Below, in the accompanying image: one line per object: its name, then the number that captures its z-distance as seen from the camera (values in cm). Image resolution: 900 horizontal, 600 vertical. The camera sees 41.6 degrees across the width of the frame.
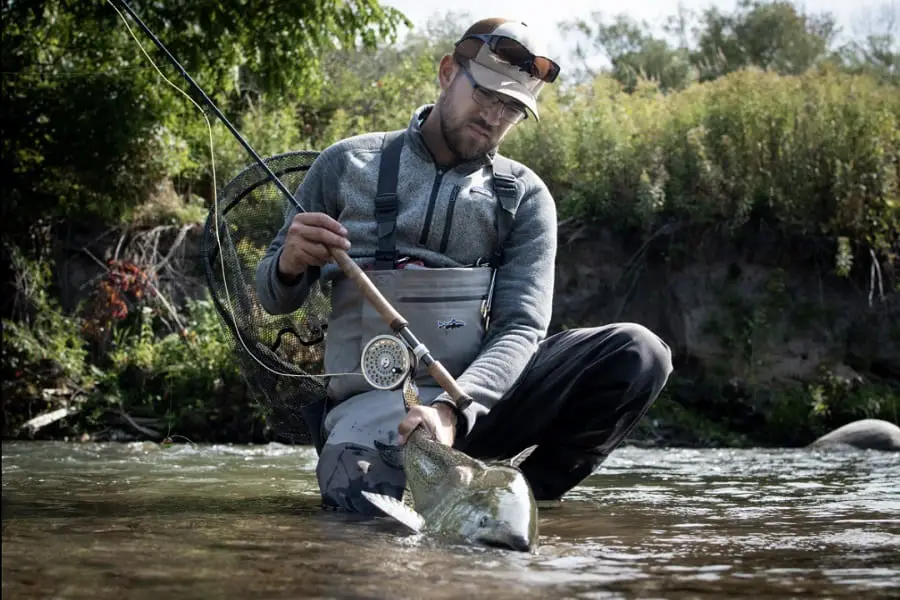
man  400
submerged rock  761
